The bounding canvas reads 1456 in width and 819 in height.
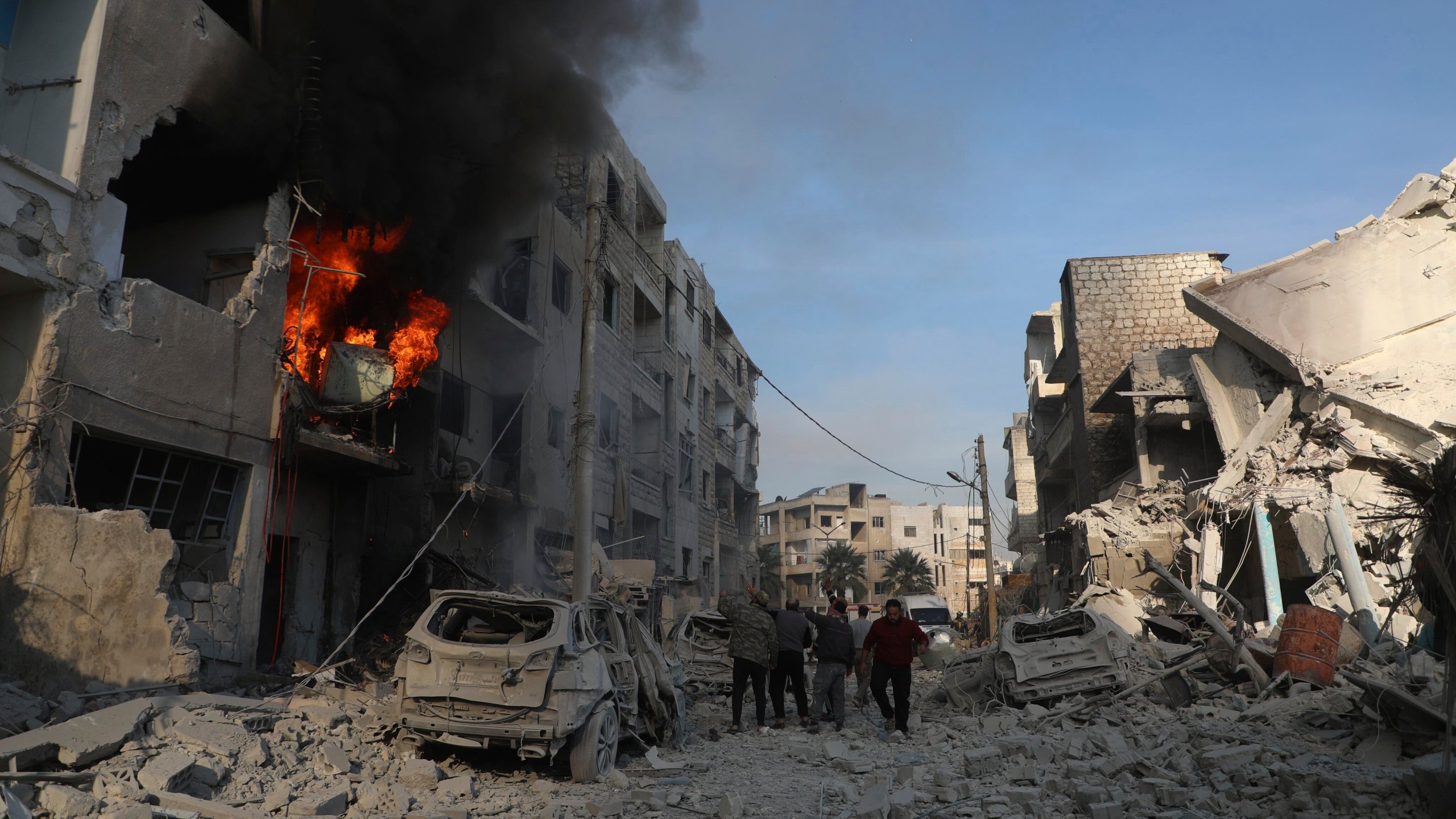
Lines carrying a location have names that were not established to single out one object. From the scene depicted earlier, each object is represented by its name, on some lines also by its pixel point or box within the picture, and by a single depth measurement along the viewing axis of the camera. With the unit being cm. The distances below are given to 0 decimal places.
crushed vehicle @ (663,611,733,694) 1363
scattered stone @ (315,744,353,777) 667
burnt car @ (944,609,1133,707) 1037
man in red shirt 1009
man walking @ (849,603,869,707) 1244
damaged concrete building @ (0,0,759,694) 830
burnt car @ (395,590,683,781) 689
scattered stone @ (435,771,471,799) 639
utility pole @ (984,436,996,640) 2656
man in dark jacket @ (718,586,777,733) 1043
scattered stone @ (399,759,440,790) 660
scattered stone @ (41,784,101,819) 500
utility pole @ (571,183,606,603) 1191
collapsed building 1516
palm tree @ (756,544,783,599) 5876
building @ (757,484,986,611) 7075
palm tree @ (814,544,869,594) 6225
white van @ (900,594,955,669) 2943
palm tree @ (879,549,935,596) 6350
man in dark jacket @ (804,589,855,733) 1066
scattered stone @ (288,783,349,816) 568
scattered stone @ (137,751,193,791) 549
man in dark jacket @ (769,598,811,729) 1068
